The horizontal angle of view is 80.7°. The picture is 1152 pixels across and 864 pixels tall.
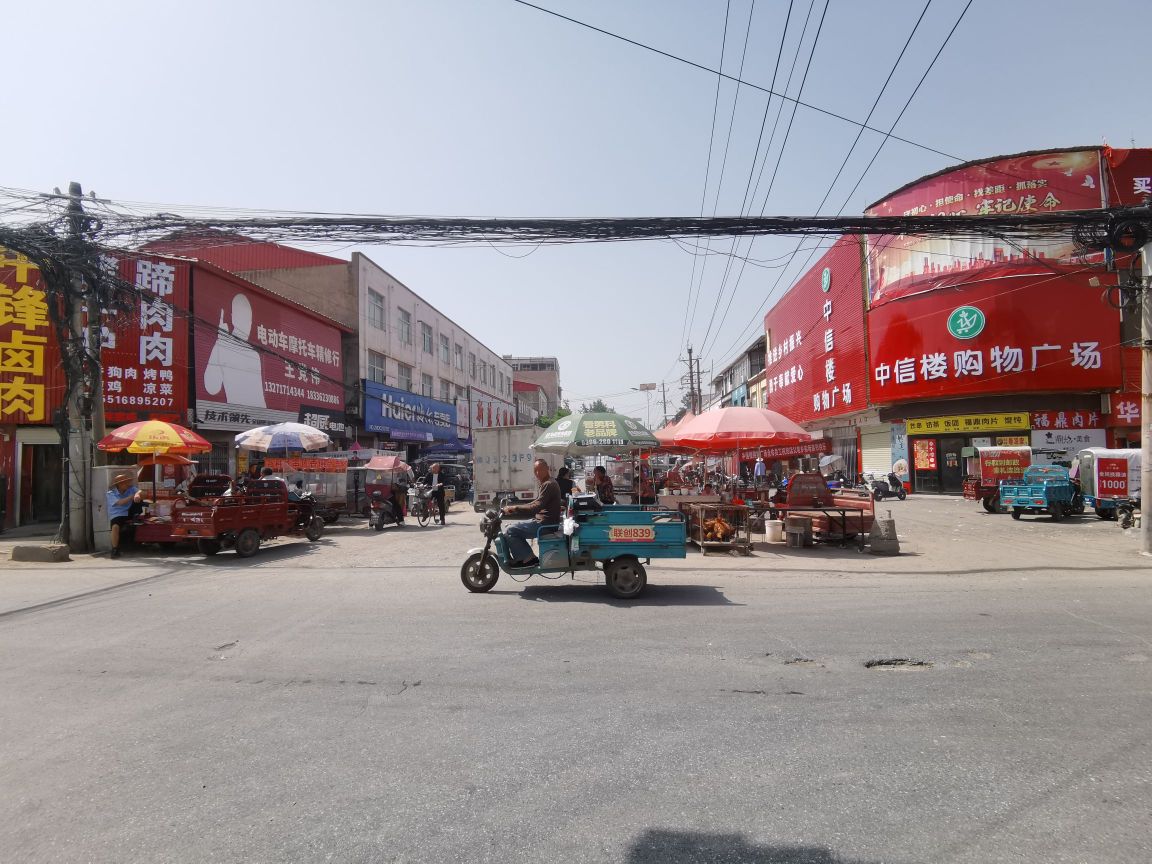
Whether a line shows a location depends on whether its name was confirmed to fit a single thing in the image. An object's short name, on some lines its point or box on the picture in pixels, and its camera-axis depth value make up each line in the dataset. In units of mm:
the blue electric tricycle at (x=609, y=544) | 8508
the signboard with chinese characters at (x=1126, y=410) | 26000
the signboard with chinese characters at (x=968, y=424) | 27641
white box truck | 24047
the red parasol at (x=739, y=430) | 13891
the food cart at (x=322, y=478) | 18500
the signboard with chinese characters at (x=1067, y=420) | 26891
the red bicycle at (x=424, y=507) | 19250
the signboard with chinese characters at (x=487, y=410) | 55719
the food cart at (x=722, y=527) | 12805
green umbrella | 14820
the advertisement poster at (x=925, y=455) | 30338
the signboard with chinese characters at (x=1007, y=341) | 26281
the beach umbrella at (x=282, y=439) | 16984
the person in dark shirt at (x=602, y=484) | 15531
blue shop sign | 33156
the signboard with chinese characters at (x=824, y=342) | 34438
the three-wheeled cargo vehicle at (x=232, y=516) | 12094
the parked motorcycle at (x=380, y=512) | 17797
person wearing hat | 12828
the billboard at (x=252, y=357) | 22297
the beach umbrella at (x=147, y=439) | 12789
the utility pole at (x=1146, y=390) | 11716
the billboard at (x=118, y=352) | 18109
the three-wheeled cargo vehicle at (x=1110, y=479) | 17250
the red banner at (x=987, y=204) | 25938
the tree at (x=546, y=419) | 88000
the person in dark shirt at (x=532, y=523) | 8656
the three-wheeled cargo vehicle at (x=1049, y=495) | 18578
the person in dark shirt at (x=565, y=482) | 14716
